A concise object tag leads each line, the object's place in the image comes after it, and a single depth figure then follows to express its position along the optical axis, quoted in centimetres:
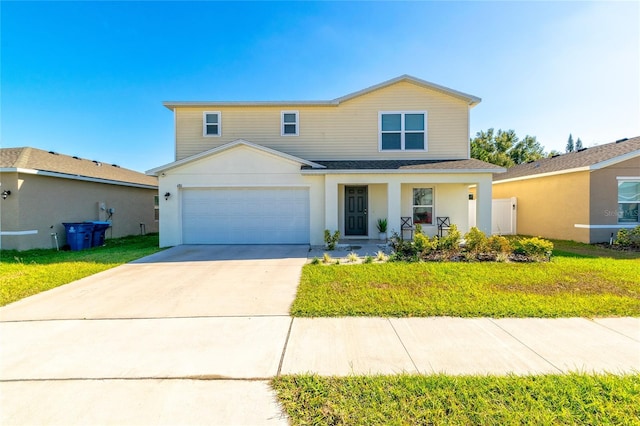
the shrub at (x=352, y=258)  811
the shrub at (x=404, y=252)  813
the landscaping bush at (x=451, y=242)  841
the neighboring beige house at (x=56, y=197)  1008
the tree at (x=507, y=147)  3356
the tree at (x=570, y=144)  7711
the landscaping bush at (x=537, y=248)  787
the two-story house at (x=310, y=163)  1105
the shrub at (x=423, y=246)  829
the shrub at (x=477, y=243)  833
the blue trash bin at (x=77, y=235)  1109
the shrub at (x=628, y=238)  1023
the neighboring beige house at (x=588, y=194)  1105
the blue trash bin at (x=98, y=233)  1177
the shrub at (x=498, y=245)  816
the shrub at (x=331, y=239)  1017
